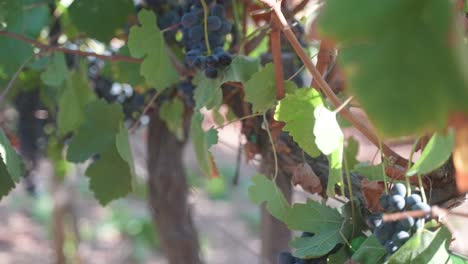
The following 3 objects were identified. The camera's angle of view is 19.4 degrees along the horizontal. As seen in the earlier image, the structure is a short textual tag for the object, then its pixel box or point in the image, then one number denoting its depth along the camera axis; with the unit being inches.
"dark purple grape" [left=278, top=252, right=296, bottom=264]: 61.7
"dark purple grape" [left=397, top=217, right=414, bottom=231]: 55.5
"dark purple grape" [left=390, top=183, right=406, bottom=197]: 56.6
